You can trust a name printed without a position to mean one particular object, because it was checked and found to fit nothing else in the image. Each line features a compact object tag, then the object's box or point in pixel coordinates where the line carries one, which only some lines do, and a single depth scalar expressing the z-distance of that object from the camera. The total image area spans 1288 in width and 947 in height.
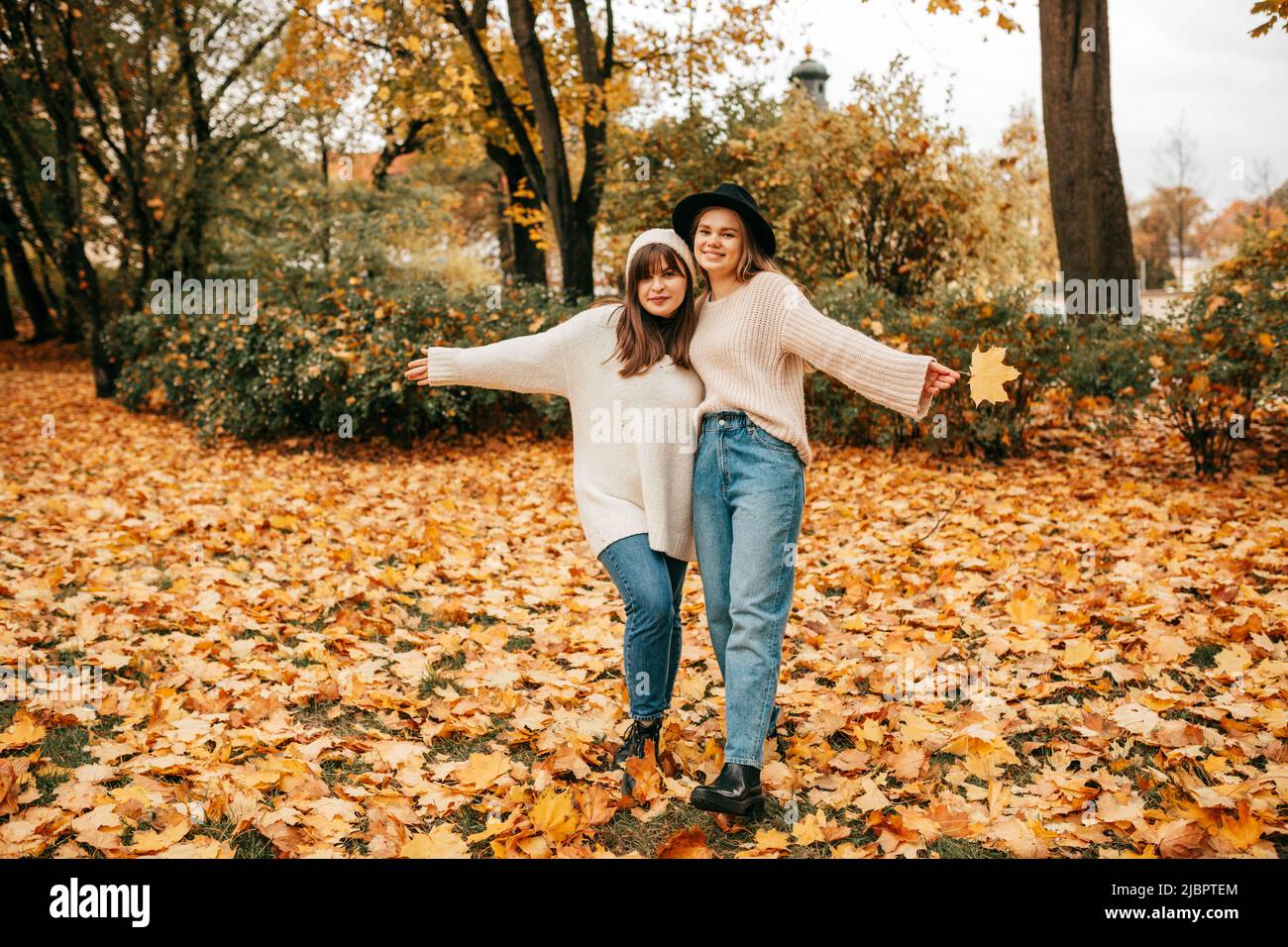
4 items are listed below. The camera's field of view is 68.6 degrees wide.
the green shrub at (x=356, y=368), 9.13
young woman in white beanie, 3.12
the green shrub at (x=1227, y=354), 6.57
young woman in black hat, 2.96
